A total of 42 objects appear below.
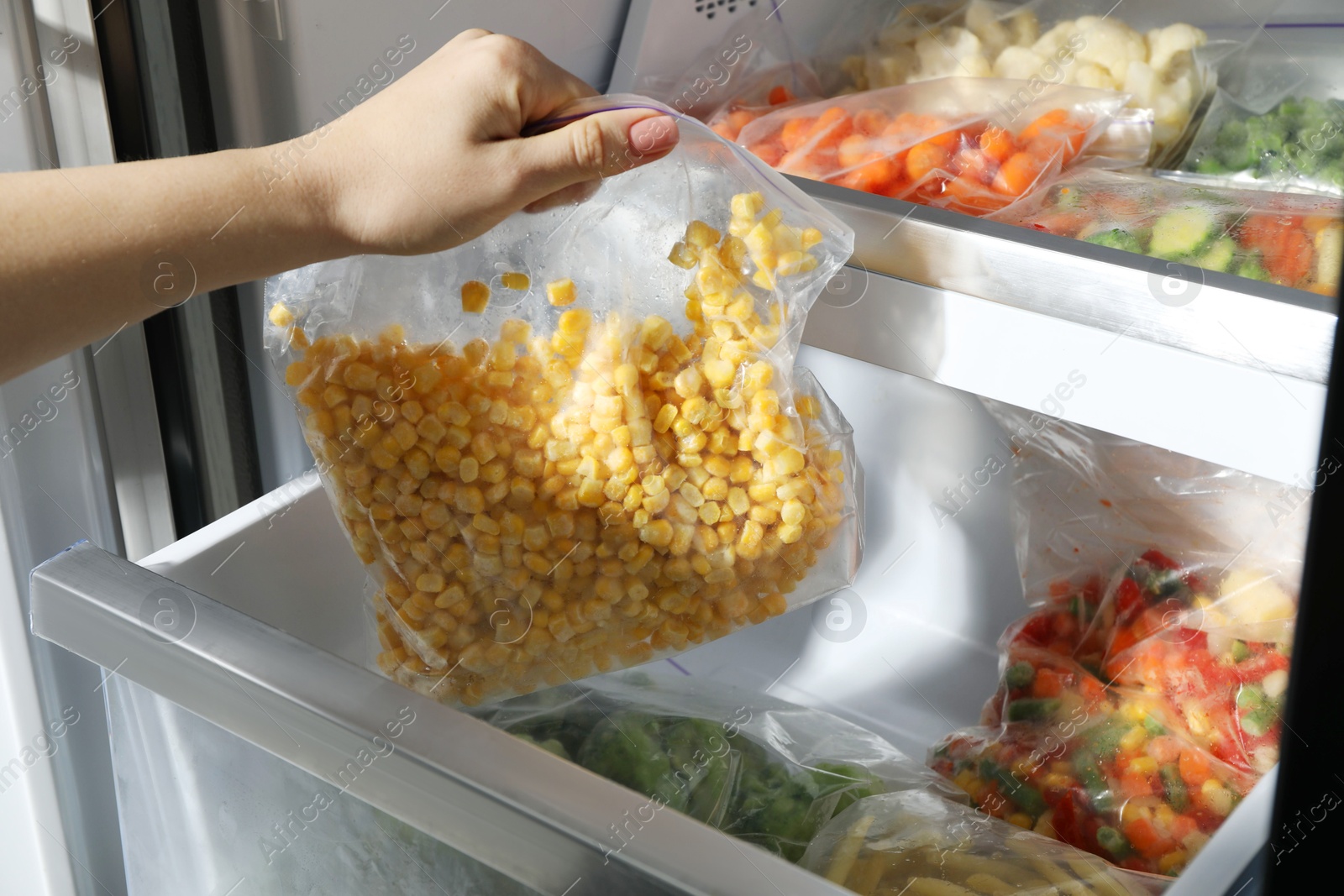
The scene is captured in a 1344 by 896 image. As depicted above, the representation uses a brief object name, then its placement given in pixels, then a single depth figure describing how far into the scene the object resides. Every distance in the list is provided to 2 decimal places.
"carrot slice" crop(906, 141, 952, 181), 0.78
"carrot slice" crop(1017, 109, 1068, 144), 0.79
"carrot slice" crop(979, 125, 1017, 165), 0.77
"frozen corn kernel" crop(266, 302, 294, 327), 0.64
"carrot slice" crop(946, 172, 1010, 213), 0.75
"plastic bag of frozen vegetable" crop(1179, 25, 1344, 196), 0.81
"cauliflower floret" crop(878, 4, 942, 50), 1.01
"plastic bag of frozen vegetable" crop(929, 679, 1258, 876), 0.64
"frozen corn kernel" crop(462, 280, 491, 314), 0.62
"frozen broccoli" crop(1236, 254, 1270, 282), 0.64
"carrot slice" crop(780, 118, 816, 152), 0.84
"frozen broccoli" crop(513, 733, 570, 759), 0.67
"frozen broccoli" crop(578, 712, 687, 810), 0.66
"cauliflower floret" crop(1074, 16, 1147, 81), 0.90
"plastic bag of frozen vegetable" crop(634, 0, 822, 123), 0.97
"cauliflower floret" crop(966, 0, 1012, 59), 0.98
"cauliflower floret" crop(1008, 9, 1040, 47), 0.97
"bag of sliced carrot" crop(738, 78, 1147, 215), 0.77
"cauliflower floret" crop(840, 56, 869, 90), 1.01
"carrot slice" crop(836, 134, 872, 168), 0.79
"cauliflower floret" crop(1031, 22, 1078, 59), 0.93
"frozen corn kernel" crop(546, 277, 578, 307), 0.61
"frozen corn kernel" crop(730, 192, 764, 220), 0.61
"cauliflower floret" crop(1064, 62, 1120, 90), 0.89
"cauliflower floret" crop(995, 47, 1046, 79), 0.92
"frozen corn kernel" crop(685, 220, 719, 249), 0.62
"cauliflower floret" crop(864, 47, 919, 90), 0.98
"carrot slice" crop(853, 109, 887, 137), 0.82
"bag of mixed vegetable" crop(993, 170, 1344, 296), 0.63
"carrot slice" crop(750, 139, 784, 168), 0.84
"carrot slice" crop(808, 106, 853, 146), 0.83
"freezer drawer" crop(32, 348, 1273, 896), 0.48
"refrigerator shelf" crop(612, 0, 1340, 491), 0.54
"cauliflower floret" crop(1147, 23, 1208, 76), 0.90
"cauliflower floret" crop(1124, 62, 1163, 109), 0.87
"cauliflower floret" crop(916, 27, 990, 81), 0.96
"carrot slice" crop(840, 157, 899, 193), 0.78
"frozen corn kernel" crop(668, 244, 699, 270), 0.62
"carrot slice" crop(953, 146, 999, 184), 0.77
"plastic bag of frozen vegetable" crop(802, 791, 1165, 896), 0.53
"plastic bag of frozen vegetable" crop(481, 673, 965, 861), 0.66
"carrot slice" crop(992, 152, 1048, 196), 0.76
